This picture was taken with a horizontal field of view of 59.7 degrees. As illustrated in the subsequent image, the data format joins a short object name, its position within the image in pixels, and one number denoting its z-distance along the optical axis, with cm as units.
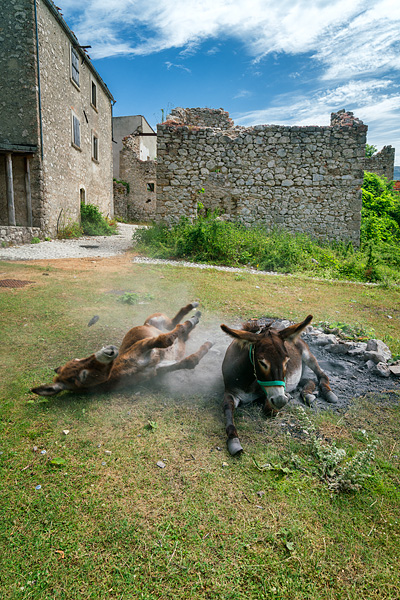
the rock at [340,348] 409
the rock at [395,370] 356
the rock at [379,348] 393
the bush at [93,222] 1823
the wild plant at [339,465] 216
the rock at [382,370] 359
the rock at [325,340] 424
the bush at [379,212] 1426
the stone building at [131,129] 3266
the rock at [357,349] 399
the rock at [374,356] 375
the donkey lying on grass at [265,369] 238
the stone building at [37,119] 1282
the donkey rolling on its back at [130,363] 297
